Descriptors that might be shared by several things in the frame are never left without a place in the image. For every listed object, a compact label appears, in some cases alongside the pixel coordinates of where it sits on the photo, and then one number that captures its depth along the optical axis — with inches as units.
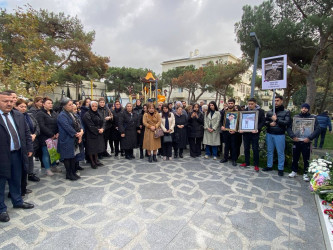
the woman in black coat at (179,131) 234.7
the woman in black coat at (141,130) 233.5
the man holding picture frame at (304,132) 166.6
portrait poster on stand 178.2
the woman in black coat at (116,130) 235.8
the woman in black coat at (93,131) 186.5
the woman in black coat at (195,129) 237.3
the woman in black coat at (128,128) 219.5
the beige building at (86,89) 894.6
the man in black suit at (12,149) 104.3
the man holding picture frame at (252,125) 190.4
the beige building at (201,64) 1608.8
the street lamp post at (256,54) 229.6
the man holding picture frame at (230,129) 207.9
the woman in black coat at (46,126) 162.2
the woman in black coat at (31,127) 147.5
